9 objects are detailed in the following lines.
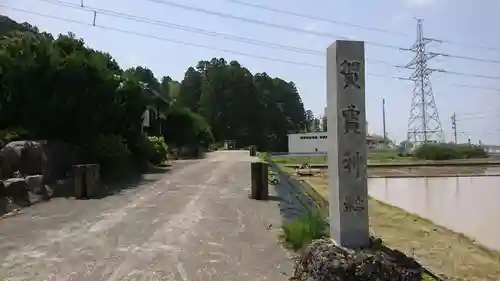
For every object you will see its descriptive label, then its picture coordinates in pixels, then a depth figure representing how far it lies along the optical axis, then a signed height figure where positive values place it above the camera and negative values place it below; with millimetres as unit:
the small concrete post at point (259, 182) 12266 -916
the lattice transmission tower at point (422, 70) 40719 +6063
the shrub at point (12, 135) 13352 +336
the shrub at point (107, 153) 15695 -201
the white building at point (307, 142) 56222 +169
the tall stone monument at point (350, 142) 5262 +13
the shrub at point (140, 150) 19484 -163
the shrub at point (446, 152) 45200 -885
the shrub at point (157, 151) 22664 -237
